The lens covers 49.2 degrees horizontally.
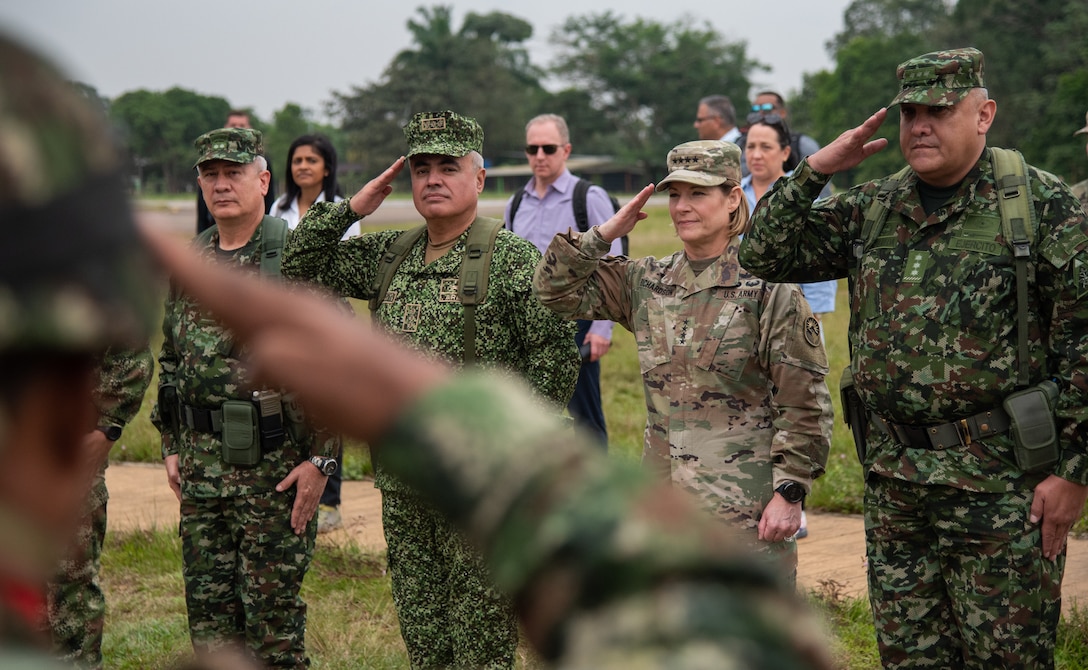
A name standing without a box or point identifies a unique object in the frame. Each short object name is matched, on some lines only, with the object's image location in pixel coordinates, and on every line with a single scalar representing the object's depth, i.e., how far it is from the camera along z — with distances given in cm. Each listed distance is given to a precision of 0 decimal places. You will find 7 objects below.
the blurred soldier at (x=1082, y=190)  706
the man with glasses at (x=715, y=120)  837
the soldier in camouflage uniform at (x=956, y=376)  372
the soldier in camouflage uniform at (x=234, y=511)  449
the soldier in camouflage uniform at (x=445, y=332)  446
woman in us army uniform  403
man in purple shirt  715
